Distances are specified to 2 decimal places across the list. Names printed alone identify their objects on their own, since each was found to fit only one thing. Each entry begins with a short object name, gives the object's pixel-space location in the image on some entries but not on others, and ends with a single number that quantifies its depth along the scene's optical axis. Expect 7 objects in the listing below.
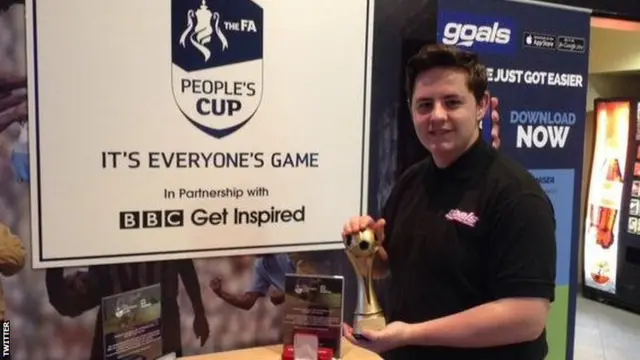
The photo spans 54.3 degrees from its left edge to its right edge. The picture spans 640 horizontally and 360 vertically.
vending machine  5.33
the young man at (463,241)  1.37
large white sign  1.77
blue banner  2.30
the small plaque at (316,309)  1.89
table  1.97
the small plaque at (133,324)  1.71
